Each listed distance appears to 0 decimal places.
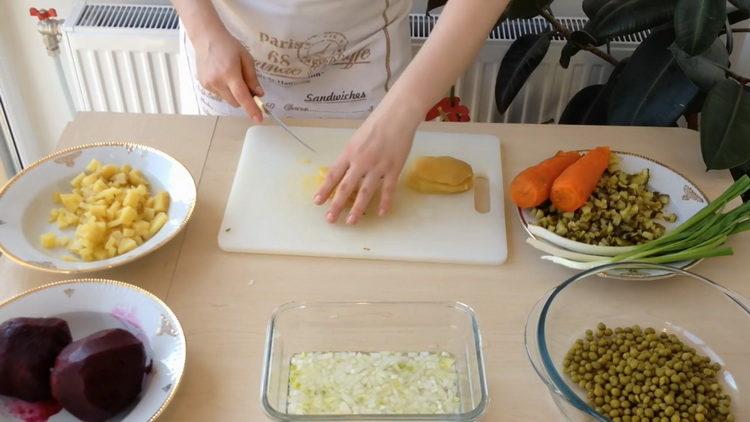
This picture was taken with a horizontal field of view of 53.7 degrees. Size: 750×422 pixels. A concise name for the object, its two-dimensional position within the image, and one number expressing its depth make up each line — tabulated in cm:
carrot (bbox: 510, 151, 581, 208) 108
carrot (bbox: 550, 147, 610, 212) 107
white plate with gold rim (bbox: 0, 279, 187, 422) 86
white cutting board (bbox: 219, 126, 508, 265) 106
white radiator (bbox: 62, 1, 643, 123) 183
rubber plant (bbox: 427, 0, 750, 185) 124
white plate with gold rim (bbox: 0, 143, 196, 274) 99
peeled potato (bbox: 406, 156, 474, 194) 114
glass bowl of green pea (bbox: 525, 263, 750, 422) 83
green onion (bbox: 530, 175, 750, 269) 99
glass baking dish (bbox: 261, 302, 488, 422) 90
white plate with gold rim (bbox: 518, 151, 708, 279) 104
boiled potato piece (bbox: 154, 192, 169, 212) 108
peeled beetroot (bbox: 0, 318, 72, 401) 80
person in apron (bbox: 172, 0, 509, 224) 107
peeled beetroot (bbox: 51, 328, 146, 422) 78
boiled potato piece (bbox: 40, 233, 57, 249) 102
